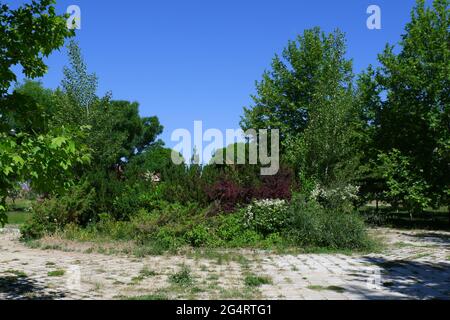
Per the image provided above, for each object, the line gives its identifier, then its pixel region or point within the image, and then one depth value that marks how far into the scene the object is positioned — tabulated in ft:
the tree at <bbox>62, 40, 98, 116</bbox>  63.98
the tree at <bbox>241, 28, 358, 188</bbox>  61.36
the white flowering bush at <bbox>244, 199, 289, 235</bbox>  44.68
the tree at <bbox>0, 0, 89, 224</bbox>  16.93
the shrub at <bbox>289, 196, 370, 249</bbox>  40.78
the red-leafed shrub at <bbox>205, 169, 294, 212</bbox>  48.32
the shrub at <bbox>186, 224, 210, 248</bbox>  42.06
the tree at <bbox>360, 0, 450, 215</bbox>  67.26
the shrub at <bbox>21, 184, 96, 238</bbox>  47.06
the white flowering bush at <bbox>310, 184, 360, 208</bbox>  52.34
